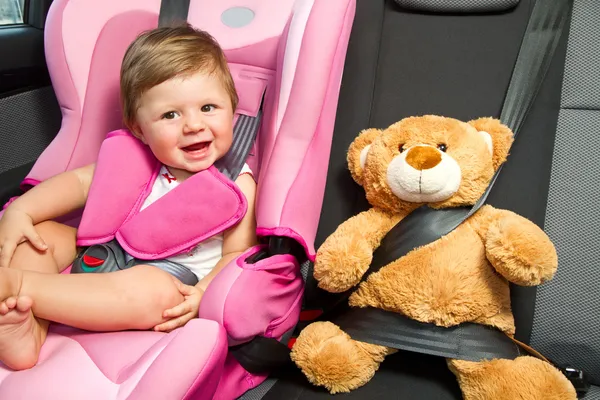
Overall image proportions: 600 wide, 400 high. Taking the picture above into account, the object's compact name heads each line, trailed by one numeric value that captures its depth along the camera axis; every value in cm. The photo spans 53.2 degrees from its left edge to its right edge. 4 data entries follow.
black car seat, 117
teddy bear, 101
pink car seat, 94
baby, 104
